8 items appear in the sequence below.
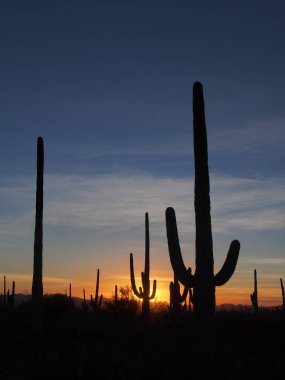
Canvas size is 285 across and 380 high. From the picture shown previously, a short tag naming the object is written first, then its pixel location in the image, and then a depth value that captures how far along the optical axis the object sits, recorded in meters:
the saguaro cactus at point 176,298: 27.33
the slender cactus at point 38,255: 18.83
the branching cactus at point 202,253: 11.59
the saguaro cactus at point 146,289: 27.06
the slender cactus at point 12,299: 30.87
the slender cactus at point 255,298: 33.01
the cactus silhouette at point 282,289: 37.67
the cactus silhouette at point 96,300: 35.79
